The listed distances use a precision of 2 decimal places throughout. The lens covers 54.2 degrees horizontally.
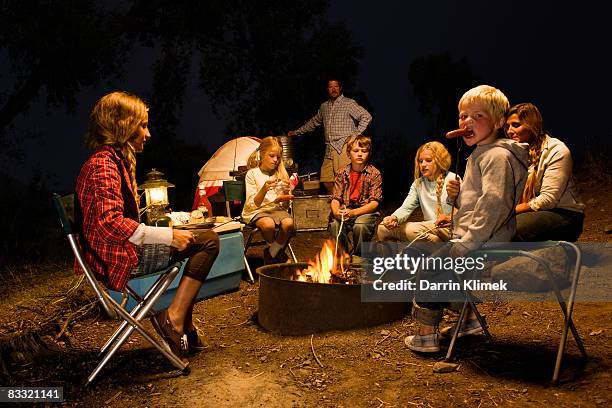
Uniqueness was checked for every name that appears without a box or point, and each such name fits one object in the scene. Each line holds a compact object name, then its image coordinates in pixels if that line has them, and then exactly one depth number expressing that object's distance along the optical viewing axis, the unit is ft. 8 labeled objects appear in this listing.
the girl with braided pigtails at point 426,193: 16.57
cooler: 18.71
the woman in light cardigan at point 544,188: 13.84
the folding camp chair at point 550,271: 10.41
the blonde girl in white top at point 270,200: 19.87
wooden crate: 26.07
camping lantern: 18.54
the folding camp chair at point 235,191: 21.91
